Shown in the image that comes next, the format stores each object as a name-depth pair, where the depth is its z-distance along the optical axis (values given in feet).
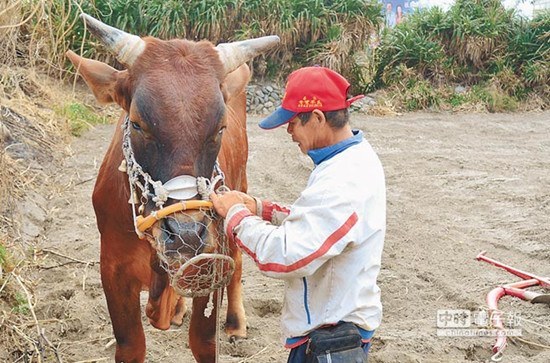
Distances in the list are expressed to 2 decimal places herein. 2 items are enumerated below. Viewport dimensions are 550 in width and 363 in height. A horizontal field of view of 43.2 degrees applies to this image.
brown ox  10.85
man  9.30
